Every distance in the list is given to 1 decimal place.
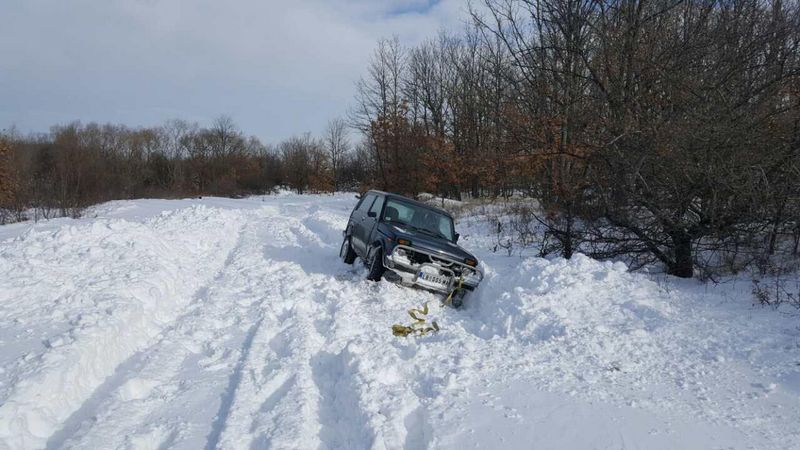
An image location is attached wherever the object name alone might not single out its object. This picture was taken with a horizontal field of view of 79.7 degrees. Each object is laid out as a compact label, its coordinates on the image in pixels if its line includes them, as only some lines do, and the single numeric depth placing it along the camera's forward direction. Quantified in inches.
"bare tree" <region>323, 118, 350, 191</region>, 2717.0
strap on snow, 245.8
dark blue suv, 320.8
